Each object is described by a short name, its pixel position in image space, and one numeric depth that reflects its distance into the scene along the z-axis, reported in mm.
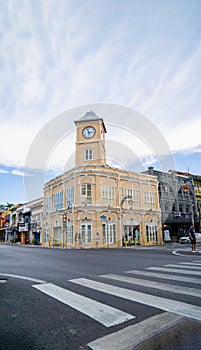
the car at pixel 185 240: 30306
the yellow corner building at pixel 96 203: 26234
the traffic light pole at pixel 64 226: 27309
